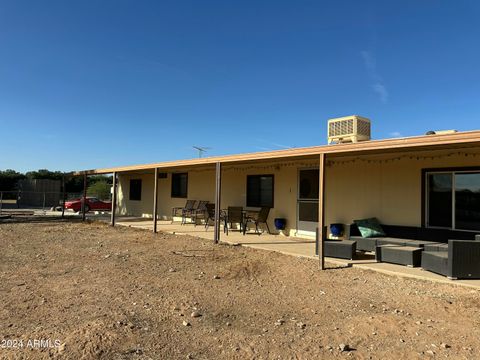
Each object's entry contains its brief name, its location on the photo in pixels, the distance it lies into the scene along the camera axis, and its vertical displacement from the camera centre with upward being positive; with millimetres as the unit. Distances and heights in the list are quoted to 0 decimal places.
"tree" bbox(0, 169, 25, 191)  41625 +1324
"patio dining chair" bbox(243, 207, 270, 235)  11383 -552
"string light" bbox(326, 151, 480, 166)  7625 +1017
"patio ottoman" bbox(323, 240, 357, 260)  7355 -909
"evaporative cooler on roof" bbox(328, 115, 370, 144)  10117 +1978
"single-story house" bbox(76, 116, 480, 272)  7367 +478
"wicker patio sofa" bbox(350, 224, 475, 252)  7422 -681
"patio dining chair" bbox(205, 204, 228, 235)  12383 -483
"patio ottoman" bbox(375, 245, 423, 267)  6770 -928
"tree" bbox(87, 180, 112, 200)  33909 +504
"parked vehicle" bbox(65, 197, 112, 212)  22828 -562
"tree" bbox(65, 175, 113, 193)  43906 +1302
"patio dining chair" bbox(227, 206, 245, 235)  11578 -513
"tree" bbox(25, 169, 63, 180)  49312 +2475
